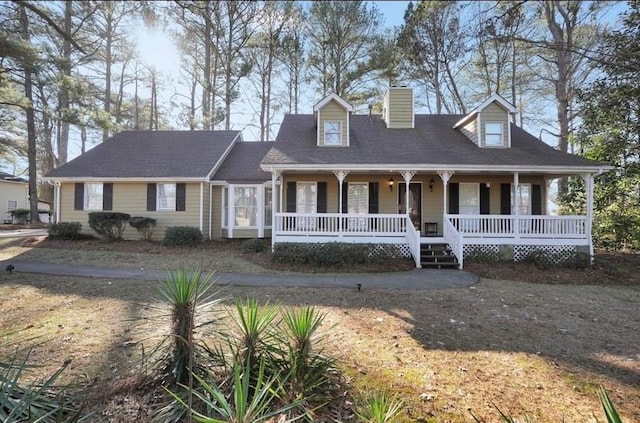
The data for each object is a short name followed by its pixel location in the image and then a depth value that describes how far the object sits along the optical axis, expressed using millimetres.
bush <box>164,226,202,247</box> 13422
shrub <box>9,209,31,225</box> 23797
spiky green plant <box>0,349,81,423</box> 2155
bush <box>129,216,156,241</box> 13859
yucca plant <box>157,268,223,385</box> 3176
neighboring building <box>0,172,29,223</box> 25469
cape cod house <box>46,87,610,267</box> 11711
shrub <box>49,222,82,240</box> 13688
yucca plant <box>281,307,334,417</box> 3112
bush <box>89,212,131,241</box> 13547
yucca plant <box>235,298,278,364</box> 3232
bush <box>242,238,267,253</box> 12586
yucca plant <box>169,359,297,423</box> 2191
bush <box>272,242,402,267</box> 10703
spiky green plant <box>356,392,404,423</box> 2559
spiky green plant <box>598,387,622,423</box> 1669
